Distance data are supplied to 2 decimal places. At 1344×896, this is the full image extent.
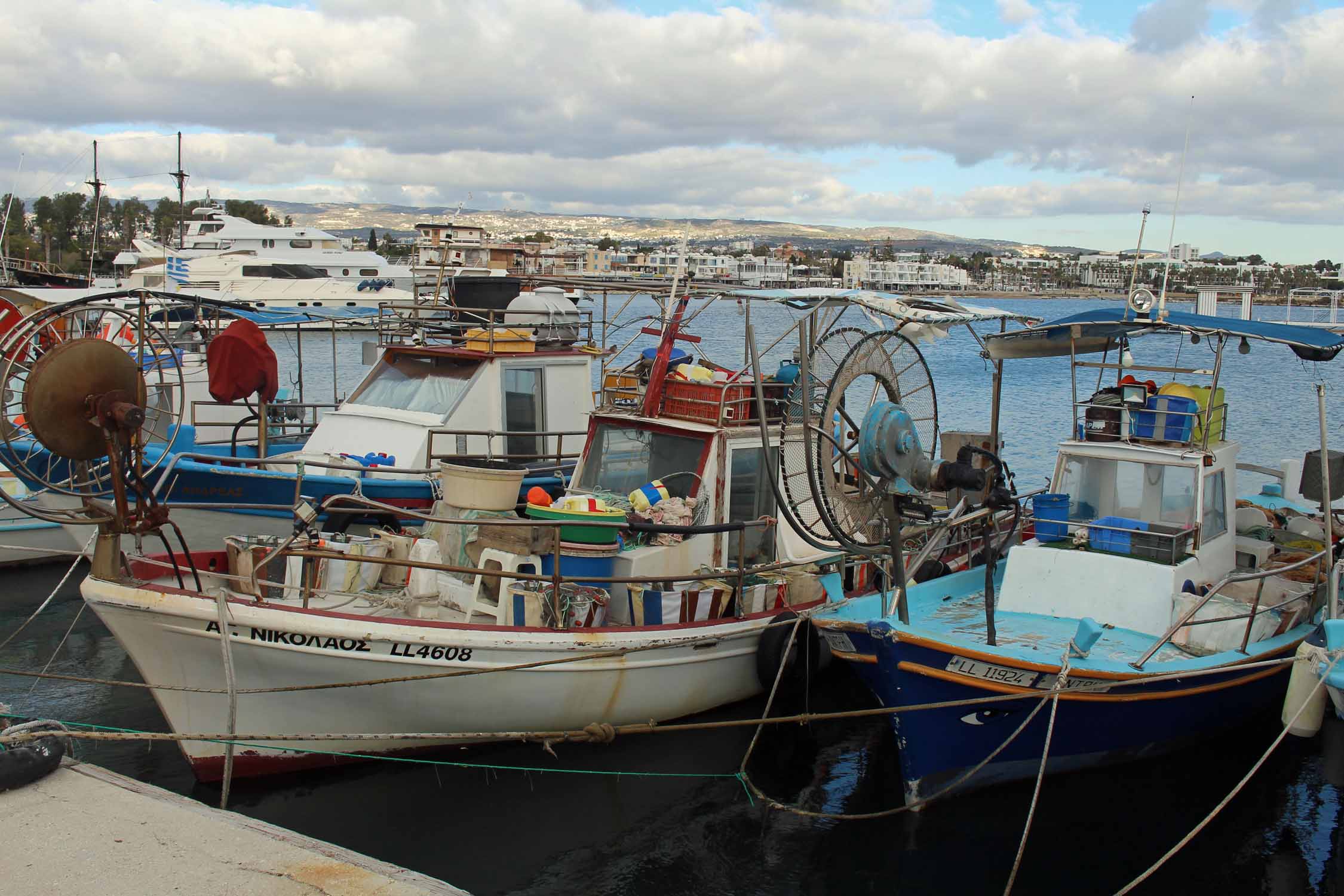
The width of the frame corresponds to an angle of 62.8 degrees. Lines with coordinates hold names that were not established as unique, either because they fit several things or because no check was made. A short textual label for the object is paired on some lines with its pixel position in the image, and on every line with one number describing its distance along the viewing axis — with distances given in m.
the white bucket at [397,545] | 9.61
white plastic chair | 8.93
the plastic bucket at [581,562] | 9.19
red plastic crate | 10.52
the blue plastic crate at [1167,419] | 10.30
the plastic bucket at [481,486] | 9.48
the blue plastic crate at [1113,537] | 9.88
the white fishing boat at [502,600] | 8.16
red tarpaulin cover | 12.34
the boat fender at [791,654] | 9.79
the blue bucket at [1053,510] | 10.30
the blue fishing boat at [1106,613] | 8.21
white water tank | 14.36
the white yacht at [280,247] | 67.94
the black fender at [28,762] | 6.00
